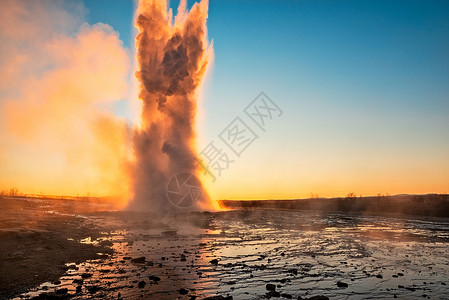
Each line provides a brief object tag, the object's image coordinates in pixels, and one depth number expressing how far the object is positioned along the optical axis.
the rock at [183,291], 10.30
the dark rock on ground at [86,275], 11.98
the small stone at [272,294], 10.21
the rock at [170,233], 26.20
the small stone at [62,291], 9.93
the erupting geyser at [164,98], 52.81
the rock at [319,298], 9.72
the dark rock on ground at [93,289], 10.21
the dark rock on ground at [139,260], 14.95
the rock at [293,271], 13.42
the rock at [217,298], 9.59
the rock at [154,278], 11.73
